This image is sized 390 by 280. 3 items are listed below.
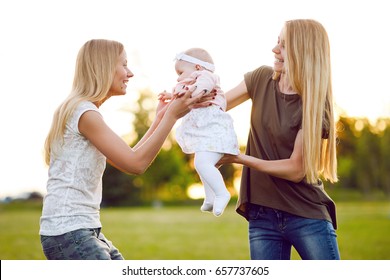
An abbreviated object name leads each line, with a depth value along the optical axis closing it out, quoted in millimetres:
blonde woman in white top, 3111
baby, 3523
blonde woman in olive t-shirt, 3318
